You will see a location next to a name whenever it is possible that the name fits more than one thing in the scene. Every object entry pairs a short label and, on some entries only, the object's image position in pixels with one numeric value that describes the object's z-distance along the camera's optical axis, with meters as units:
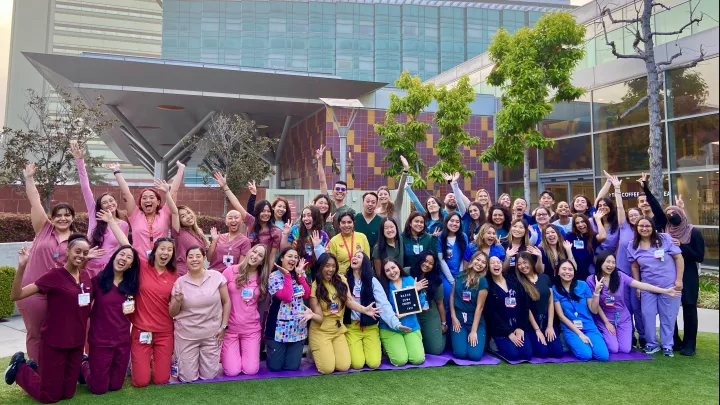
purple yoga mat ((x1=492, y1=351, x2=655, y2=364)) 5.25
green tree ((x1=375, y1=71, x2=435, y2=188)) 15.37
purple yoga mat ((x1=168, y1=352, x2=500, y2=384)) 4.78
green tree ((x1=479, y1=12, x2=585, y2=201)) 12.73
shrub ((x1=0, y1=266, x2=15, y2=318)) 7.12
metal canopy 14.60
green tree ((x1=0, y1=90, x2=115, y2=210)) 11.24
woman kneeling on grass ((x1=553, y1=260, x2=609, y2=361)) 5.37
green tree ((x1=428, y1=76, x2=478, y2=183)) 15.18
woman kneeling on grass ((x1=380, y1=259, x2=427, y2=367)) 5.18
